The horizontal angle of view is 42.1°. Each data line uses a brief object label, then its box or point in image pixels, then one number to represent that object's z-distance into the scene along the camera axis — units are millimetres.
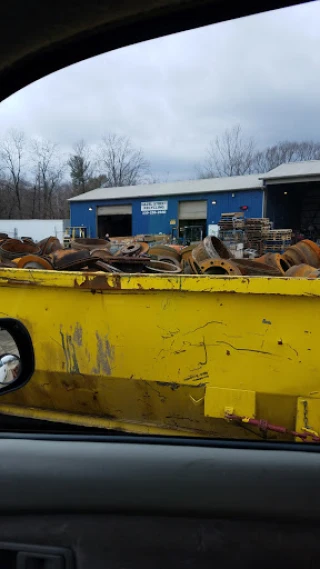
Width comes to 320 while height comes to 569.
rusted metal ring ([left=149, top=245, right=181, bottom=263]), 4891
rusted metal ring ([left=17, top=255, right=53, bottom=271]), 3723
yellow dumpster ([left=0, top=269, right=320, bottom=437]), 2180
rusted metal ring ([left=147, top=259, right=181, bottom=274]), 3881
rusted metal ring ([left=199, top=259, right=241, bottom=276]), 3303
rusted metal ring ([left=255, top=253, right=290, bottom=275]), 4074
